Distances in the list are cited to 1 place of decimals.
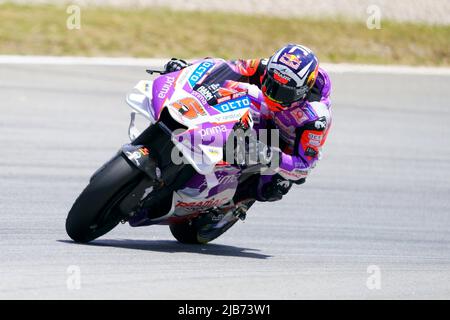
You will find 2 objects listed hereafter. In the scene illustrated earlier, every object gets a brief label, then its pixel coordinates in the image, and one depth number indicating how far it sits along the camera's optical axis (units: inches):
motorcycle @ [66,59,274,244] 548.4
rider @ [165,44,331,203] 577.9
